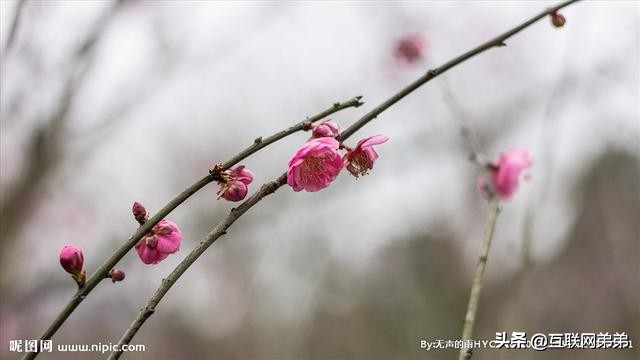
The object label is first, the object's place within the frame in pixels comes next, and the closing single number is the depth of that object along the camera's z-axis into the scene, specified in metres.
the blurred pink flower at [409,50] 1.16
